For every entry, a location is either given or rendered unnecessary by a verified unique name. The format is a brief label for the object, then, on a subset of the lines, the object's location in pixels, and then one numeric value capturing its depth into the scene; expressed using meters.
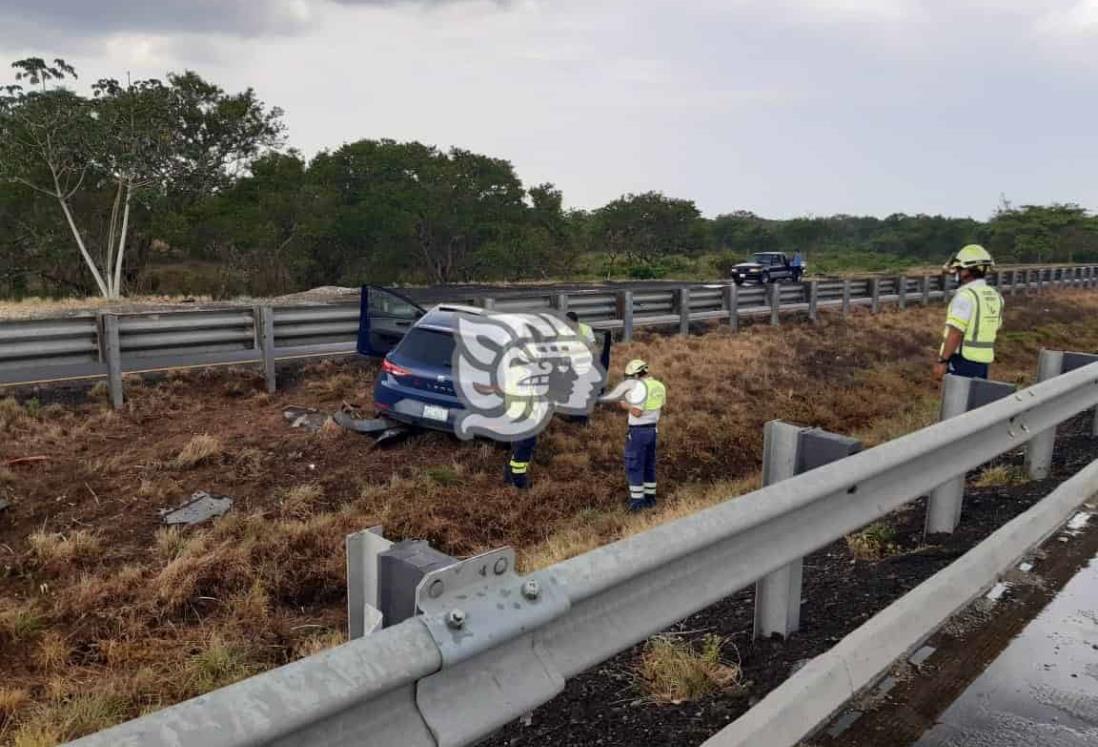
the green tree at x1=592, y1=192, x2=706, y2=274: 67.31
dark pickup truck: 37.72
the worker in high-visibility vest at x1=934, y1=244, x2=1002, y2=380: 7.86
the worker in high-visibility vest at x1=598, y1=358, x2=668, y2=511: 8.26
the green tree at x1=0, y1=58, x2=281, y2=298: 30.86
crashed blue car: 8.73
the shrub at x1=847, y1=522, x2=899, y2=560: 4.86
